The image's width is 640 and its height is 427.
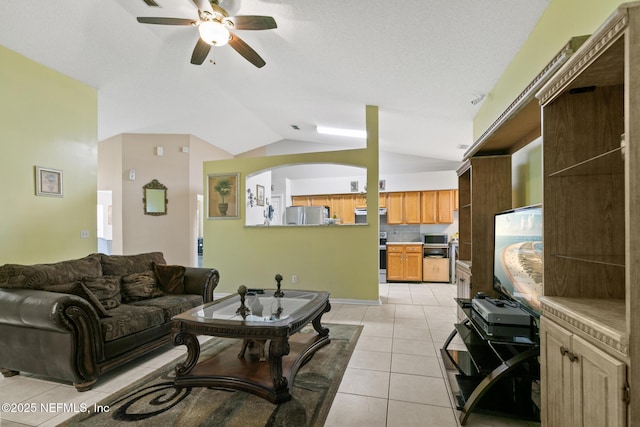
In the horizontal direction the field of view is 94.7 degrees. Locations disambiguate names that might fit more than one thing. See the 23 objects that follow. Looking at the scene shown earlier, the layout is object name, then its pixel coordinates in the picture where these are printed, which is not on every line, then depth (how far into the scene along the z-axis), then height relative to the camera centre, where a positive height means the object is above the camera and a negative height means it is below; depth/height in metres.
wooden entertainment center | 0.90 -0.06
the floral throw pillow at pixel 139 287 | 2.99 -0.76
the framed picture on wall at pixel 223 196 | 5.27 +0.33
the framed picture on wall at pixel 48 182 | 3.53 +0.40
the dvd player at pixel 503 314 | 1.92 -0.67
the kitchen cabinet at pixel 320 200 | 7.72 +0.37
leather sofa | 2.09 -0.85
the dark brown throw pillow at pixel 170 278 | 3.32 -0.73
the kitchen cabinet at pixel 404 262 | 6.63 -1.10
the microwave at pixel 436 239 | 6.72 -0.58
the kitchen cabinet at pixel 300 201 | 7.87 +0.35
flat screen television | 1.93 -0.31
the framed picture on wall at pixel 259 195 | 6.15 +0.42
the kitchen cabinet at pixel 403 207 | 7.00 +0.16
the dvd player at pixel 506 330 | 1.83 -0.75
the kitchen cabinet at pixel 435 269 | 6.51 -1.24
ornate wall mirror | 6.03 +0.33
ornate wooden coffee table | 2.00 -0.95
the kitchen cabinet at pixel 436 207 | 6.81 +0.16
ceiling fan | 2.48 +1.66
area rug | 1.79 -1.26
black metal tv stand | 1.75 -1.05
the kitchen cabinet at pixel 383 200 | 7.21 +0.34
